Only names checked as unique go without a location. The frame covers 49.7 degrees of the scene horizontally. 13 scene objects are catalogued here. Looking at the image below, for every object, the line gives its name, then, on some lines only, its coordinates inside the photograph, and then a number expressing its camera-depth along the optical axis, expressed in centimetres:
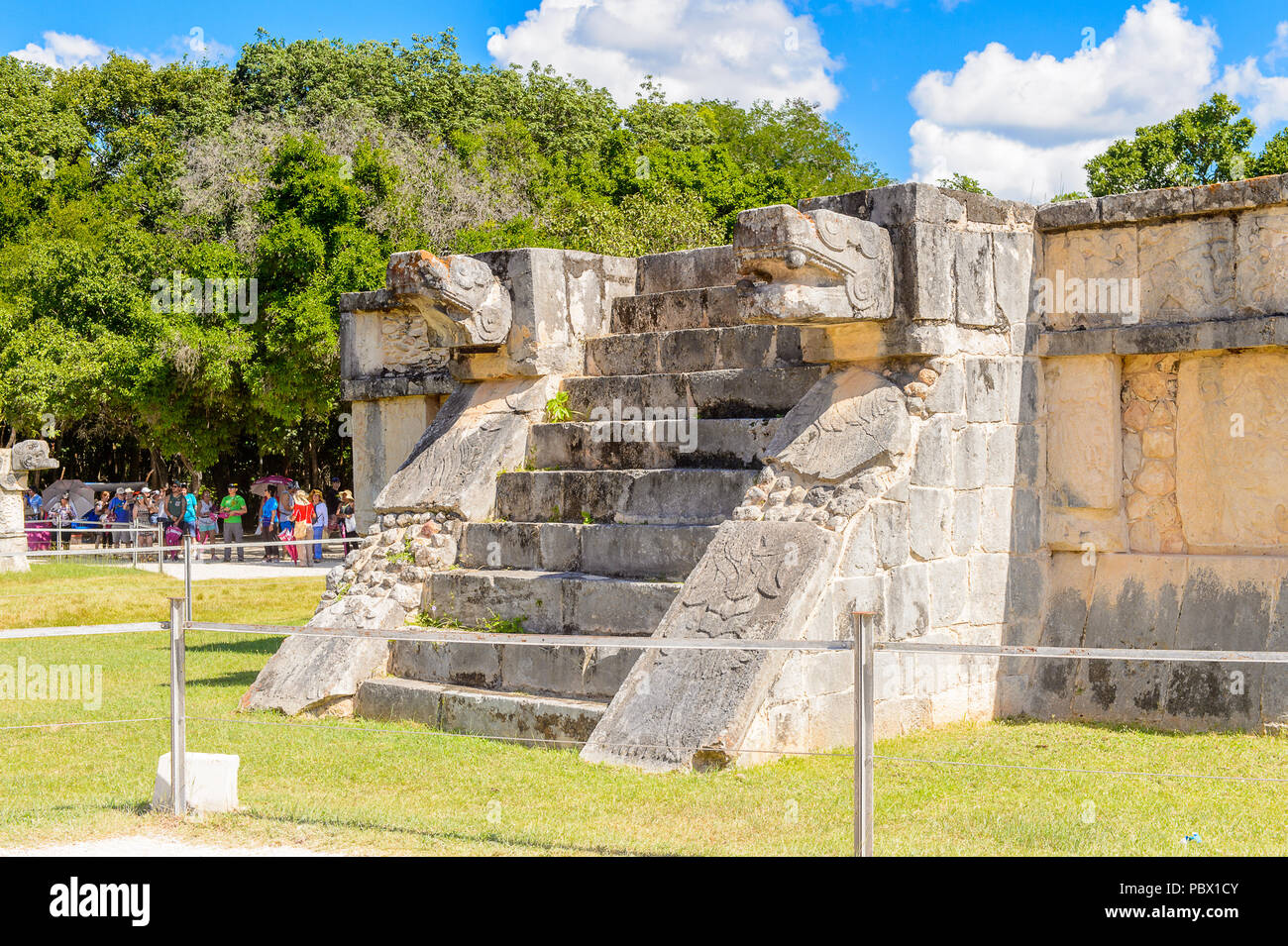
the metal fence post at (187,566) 1180
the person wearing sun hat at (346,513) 2292
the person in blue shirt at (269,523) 2450
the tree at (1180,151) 2839
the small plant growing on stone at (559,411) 870
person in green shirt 2342
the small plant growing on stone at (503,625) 756
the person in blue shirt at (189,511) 2372
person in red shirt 2107
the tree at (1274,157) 2656
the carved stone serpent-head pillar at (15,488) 1931
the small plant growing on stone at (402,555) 825
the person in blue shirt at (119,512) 2674
